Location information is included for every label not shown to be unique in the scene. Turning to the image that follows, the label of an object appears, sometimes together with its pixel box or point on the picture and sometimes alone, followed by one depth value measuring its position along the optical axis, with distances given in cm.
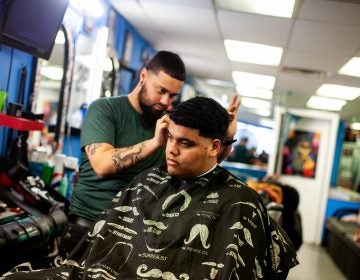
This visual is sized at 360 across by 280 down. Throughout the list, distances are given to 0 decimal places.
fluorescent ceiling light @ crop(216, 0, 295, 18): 321
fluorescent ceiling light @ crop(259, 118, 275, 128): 1238
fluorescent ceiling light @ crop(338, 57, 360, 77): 432
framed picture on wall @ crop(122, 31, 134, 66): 467
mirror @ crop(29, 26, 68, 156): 295
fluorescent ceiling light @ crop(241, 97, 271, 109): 896
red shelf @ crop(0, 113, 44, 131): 221
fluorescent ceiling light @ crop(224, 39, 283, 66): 459
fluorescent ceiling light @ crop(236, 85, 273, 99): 760
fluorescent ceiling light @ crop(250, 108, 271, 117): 1042
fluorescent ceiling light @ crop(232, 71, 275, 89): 630
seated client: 144
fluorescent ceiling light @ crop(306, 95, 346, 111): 614
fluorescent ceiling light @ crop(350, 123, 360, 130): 630
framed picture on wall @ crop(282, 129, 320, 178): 715
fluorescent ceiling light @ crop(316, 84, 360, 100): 378
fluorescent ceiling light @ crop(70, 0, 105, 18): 330
